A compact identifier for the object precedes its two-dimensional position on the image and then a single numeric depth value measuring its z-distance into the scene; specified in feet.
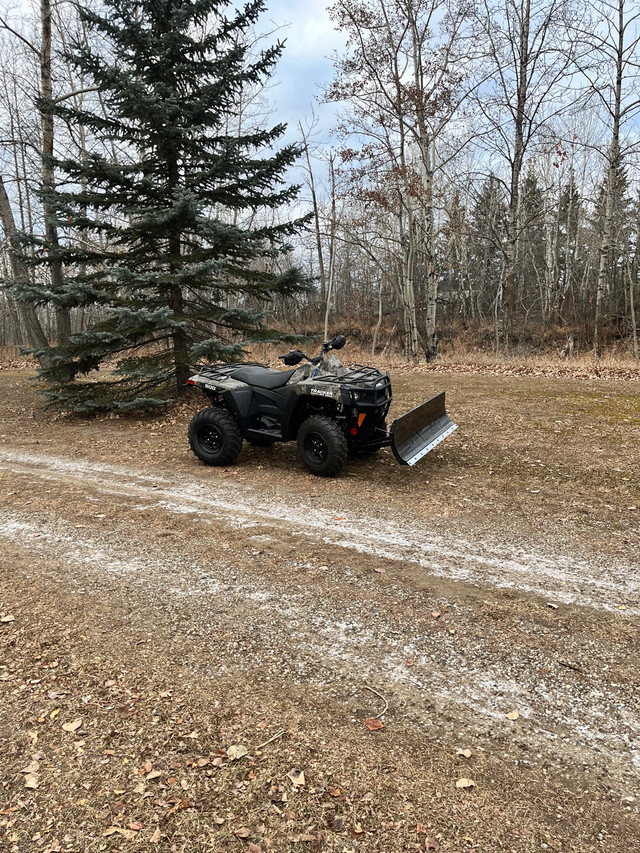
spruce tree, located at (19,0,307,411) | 30.60
